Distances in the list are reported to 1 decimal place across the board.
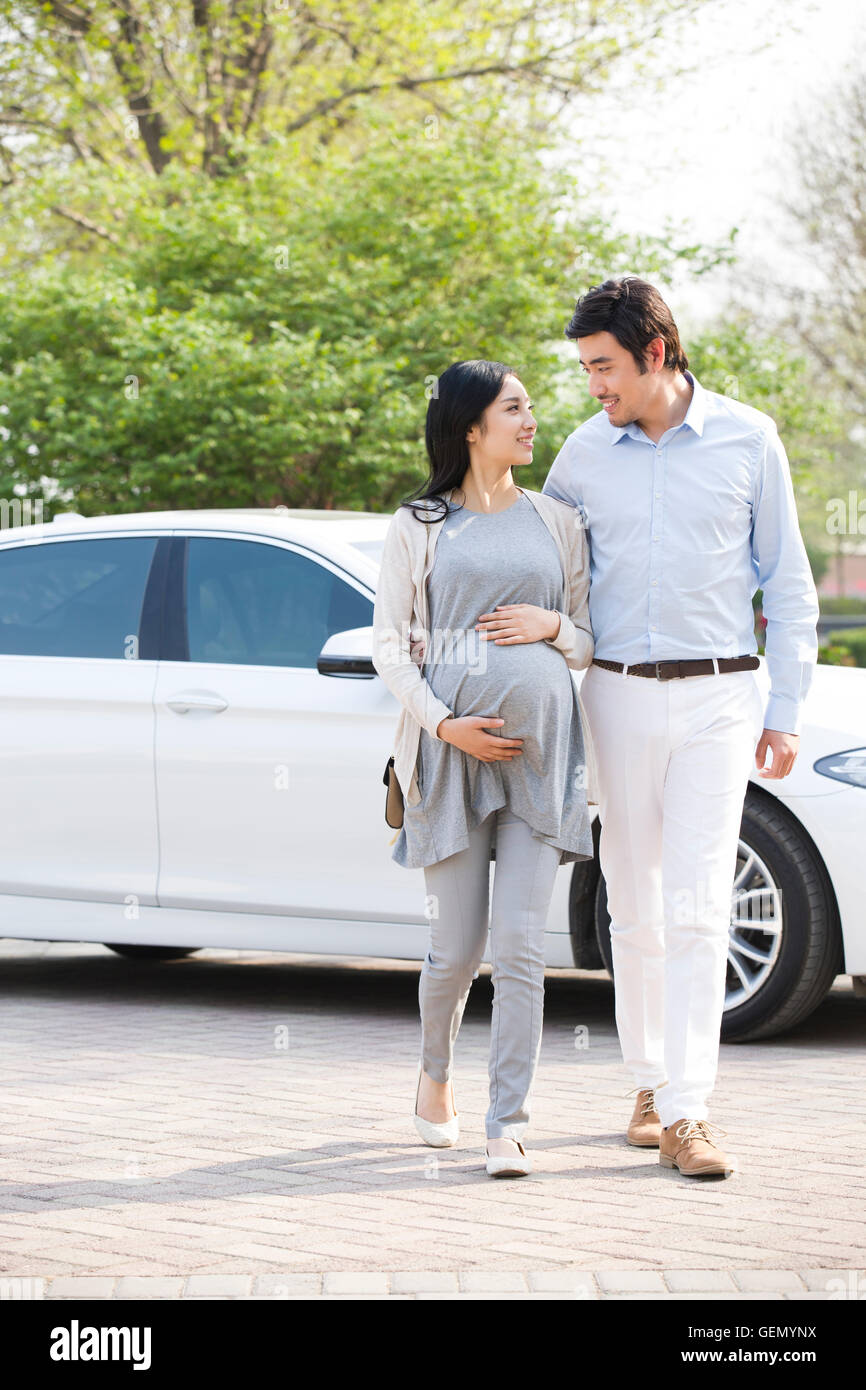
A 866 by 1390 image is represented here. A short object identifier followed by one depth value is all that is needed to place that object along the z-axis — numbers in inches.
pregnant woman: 331.3
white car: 427.8
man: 332.5
